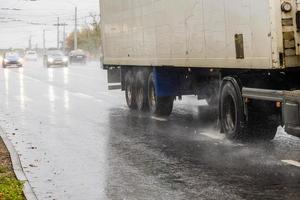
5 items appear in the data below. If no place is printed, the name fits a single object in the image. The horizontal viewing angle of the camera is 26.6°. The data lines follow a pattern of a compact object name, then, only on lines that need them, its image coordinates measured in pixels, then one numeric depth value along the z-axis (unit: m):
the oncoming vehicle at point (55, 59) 63.59
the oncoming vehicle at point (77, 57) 73.62
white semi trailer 9.25
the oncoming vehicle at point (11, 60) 66.75
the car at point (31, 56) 102.69
